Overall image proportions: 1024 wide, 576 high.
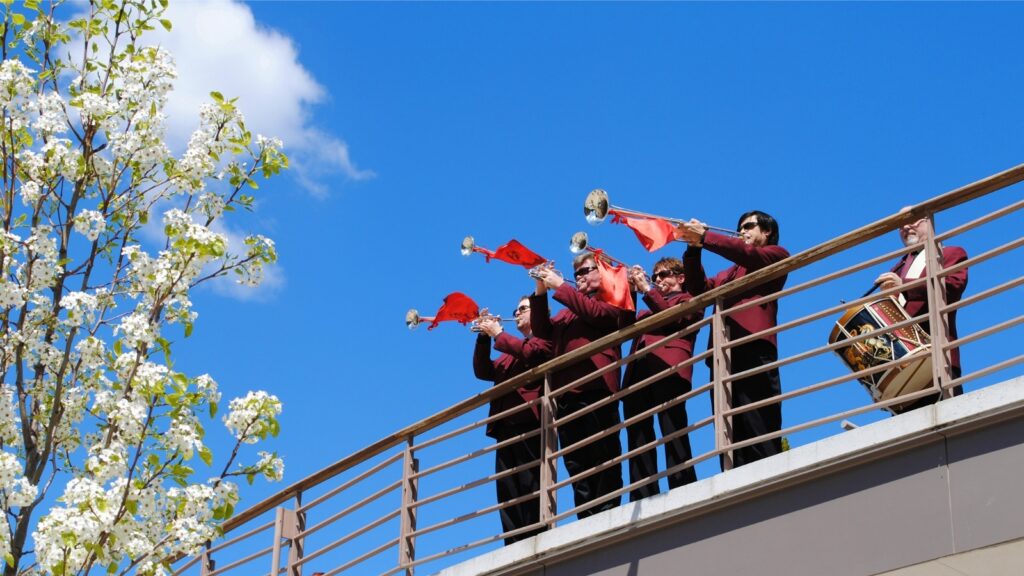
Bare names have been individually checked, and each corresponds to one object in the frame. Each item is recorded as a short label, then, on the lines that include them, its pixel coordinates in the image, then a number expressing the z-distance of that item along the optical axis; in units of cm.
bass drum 827
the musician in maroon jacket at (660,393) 936
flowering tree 888
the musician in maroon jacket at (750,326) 902
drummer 840
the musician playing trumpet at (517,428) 1055
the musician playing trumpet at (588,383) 995
